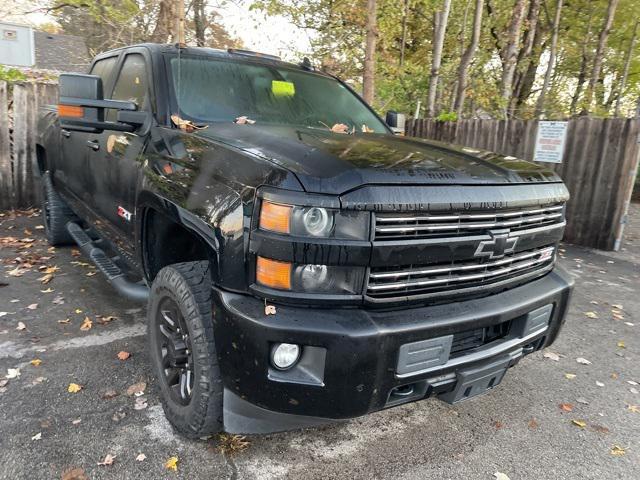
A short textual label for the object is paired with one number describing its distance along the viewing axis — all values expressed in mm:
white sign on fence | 7059
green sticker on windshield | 3283
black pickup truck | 1793
